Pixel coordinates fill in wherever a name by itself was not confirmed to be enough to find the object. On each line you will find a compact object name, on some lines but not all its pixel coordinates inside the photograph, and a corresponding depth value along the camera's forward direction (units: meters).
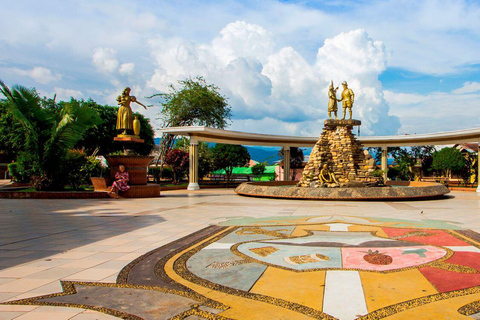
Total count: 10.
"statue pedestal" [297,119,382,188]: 16.86
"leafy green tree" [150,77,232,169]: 32.66
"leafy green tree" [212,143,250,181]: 30.47
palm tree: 14.87
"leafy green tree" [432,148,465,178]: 27.44
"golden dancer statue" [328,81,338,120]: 18.19
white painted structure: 22.41
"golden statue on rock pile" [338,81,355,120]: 17.98
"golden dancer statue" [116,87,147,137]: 16.00
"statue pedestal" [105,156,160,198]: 15.62
